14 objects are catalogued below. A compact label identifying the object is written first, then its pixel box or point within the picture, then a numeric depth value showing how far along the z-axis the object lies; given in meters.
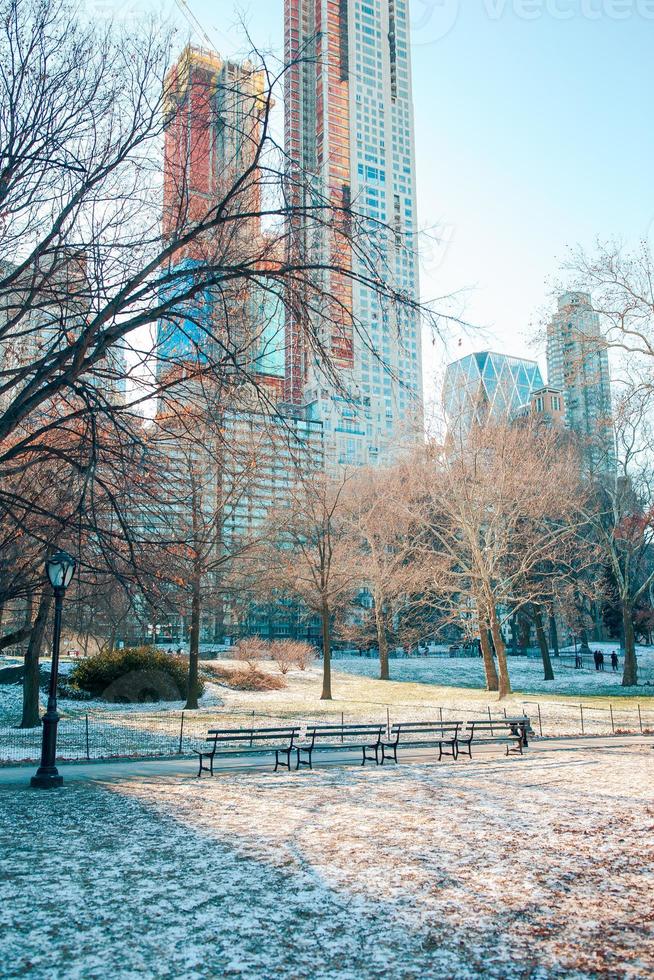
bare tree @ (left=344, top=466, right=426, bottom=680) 38.56
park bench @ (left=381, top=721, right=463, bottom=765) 14.45
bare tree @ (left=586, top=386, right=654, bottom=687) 34.28
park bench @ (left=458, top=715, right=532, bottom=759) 15.30
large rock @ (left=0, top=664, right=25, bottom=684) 33.40
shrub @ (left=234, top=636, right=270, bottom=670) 38.47
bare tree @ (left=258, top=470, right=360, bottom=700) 32.38
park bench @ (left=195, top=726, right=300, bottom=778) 13.05
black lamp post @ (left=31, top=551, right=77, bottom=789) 10.83
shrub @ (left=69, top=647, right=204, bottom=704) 28.45
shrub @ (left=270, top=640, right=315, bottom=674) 39.75
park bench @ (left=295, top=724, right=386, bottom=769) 13.70
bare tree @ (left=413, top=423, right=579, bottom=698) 27.64
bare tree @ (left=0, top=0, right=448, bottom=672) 7.04
